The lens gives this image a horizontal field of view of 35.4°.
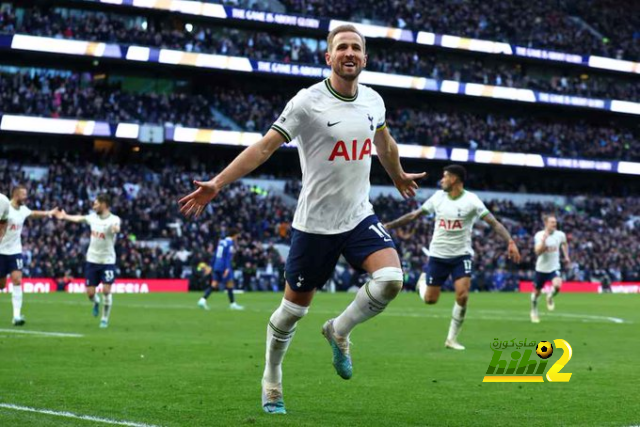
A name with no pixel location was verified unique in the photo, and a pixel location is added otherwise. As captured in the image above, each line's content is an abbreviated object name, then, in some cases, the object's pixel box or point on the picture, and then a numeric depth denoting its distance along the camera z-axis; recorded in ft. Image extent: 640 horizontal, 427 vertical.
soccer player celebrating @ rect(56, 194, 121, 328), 67.05
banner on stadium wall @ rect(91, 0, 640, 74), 187.32
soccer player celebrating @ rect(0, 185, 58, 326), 63.52
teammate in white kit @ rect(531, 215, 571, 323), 85.97
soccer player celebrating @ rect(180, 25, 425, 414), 26.40
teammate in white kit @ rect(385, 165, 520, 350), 52.24
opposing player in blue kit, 98.78
